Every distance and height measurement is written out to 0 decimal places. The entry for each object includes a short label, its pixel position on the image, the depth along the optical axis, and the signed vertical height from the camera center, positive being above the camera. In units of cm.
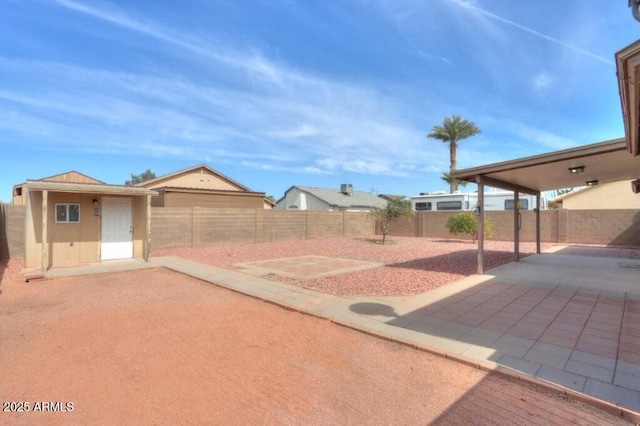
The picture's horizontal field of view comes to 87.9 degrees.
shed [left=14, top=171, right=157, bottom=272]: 941 -16
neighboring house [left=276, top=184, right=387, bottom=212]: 3438 +202
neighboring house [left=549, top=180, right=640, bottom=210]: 1862 +116
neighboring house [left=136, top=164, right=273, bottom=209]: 2064 +176
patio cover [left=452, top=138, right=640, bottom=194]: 672 +123
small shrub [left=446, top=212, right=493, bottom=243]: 1705 -35
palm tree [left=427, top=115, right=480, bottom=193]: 2992 +775
